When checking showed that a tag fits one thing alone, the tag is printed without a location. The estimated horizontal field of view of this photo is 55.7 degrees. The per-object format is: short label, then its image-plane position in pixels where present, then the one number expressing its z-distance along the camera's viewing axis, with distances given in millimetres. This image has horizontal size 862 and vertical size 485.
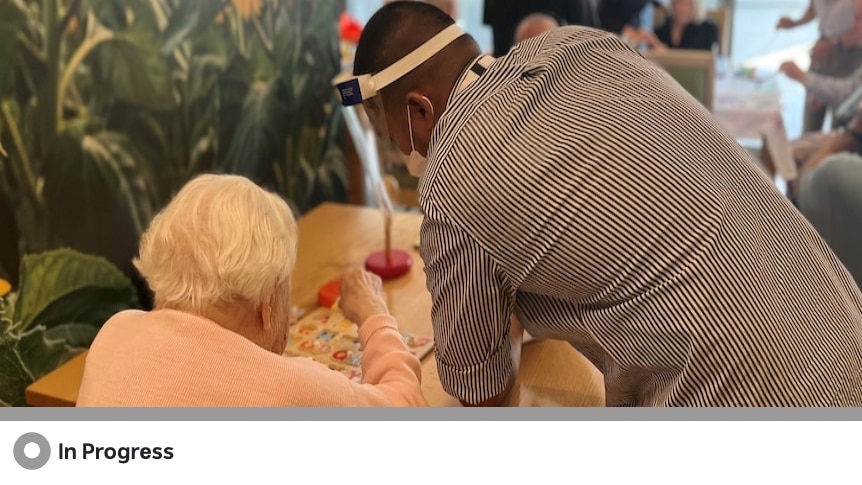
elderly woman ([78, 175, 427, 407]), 967
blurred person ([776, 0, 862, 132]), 3441
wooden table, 1457
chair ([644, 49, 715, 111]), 3400
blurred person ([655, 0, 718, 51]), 4031
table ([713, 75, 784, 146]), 3842
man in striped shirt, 972
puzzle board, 1549
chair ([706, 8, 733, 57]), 4113
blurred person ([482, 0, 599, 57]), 3682
